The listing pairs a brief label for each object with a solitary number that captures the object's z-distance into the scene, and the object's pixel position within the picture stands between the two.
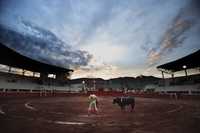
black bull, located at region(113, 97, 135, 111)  8.04
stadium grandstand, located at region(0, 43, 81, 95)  21.41
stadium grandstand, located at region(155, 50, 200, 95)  21.74
